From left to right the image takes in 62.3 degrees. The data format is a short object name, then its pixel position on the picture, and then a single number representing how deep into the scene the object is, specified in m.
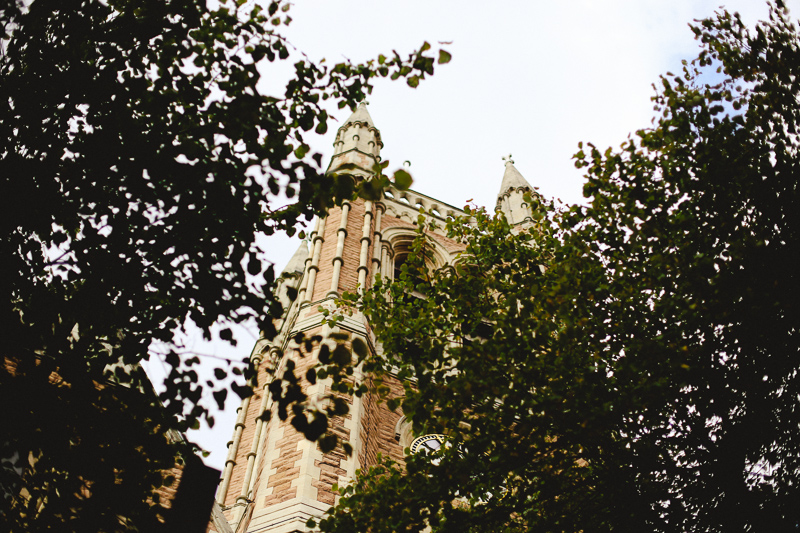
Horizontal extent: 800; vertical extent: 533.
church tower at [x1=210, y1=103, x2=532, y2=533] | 11.62
